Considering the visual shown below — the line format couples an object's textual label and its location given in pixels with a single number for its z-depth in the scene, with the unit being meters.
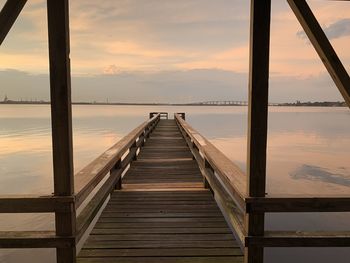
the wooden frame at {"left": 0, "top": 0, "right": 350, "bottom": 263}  2.47
